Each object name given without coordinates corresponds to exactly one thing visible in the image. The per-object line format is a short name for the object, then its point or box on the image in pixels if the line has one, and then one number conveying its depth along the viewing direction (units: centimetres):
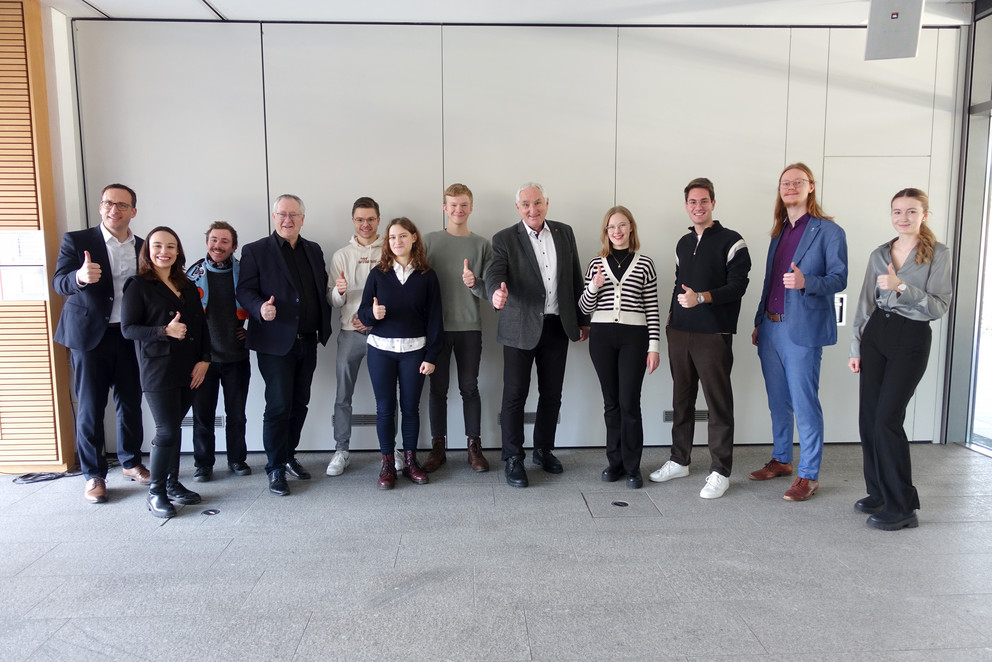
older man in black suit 357
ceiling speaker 308
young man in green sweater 398
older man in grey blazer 366
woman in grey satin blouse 295
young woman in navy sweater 361
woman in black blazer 312
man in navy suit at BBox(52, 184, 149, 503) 346
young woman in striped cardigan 358
